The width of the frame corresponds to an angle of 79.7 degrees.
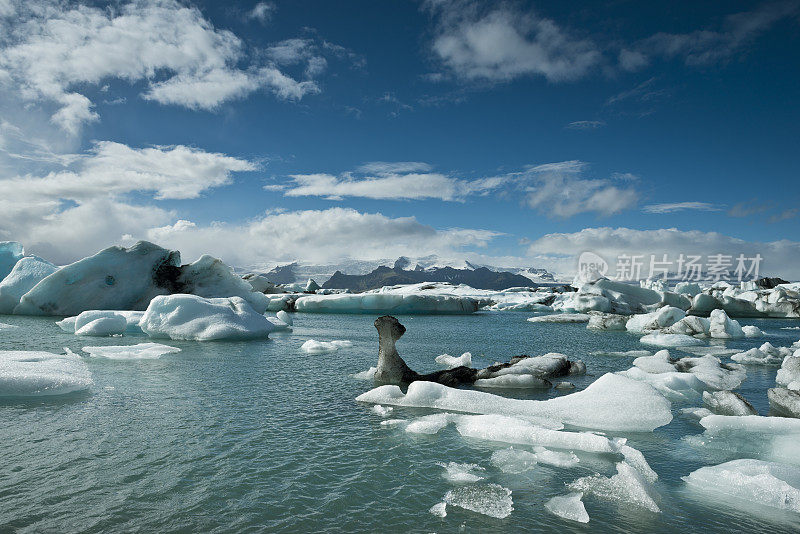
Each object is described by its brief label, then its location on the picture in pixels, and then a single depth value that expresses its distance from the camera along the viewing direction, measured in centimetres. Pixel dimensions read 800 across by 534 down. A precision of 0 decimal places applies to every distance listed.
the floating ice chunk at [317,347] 1477
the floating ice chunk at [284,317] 2546
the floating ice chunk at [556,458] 514
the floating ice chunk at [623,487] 423
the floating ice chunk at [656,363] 1133
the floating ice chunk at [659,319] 2662
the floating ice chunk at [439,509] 397
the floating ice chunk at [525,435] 562
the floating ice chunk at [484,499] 400
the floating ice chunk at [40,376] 717
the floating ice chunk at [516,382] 962
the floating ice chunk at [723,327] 2295
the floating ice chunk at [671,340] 1980
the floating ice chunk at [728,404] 742
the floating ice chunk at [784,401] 731
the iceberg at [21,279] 2562
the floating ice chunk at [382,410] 725
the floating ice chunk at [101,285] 2461
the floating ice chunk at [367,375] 1035
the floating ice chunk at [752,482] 419
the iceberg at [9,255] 3077
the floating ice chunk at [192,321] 1623
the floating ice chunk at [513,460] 499
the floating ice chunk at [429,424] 632
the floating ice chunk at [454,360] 1278
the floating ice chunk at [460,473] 469
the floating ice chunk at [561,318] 3652
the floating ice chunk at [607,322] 2875
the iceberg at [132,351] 1179
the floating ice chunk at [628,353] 1577
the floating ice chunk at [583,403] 670
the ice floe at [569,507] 390
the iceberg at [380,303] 4238
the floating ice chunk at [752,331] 2403
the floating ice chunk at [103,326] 1711
